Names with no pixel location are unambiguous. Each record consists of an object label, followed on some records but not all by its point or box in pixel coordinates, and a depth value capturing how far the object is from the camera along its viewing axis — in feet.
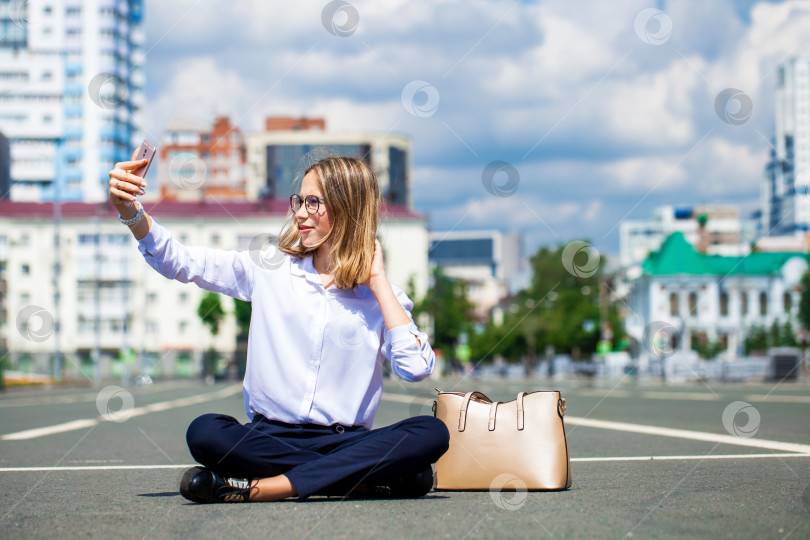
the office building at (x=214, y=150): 367.25
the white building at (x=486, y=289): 596.70
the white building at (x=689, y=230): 470.06
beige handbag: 15.30
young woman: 13.91
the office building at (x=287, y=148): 345.51
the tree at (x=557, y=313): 278.26
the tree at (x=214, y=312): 199.11
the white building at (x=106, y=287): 256.93
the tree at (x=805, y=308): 213.25
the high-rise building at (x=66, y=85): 330.13
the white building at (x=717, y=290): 304.71
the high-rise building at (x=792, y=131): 504.84
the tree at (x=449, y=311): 240.71
